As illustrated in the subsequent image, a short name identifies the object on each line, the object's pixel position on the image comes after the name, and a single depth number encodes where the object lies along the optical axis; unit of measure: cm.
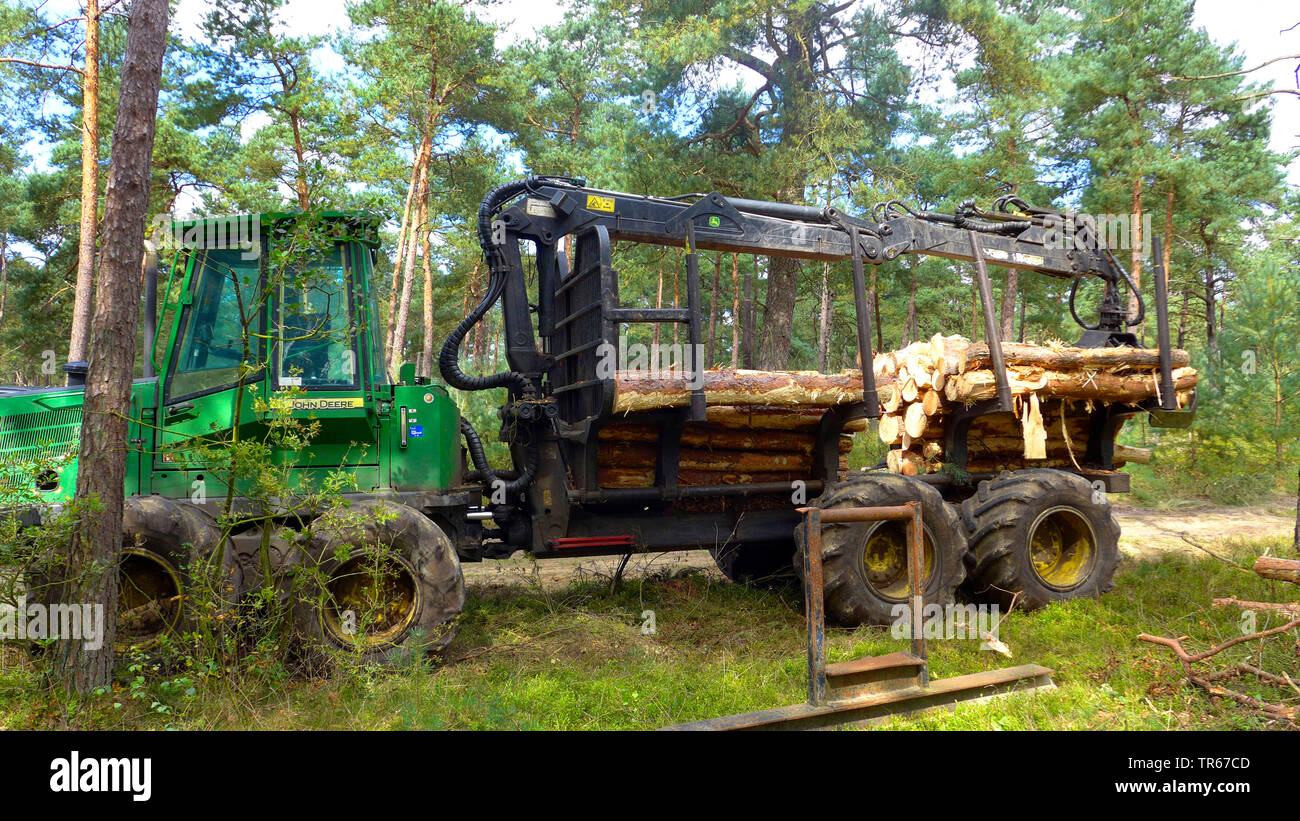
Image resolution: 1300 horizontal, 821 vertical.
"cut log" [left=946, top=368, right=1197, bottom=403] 676
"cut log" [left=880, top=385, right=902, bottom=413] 753
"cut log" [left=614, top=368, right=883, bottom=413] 545
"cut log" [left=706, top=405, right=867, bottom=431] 596
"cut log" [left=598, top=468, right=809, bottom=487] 610
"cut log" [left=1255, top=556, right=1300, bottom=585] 428
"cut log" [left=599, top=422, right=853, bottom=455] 599
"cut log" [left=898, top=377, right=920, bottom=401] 741
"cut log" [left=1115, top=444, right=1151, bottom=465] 816
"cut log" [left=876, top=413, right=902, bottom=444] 779
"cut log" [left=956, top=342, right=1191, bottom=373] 681
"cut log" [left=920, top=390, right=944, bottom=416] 715
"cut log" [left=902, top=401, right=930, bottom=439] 736
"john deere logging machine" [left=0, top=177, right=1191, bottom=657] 499
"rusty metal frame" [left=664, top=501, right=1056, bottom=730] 411
